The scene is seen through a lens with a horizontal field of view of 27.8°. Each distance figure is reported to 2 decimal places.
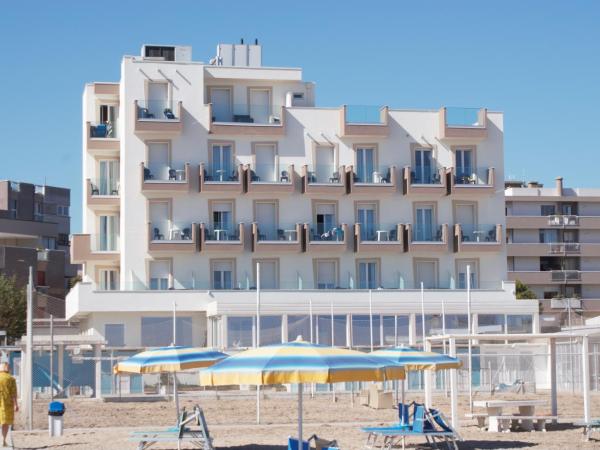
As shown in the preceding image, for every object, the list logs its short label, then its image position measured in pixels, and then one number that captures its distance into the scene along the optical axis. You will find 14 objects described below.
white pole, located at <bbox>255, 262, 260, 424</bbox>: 33.08
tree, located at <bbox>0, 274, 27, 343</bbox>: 78.81
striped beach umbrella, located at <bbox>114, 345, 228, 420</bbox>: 25.88
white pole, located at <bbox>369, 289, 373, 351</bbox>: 53.73
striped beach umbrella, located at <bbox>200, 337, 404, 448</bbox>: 18.34
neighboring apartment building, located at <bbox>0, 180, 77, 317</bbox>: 91.62
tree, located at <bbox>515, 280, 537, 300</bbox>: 88.87
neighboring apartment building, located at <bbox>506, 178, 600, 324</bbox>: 95.94
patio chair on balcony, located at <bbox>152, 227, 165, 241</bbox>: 61.25
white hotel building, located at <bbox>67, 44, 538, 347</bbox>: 61.31
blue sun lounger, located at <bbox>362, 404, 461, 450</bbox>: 23.84
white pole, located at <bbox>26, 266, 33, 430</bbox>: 27.95
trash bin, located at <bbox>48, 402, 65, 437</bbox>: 28.38
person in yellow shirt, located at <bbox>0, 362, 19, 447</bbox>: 23.70
